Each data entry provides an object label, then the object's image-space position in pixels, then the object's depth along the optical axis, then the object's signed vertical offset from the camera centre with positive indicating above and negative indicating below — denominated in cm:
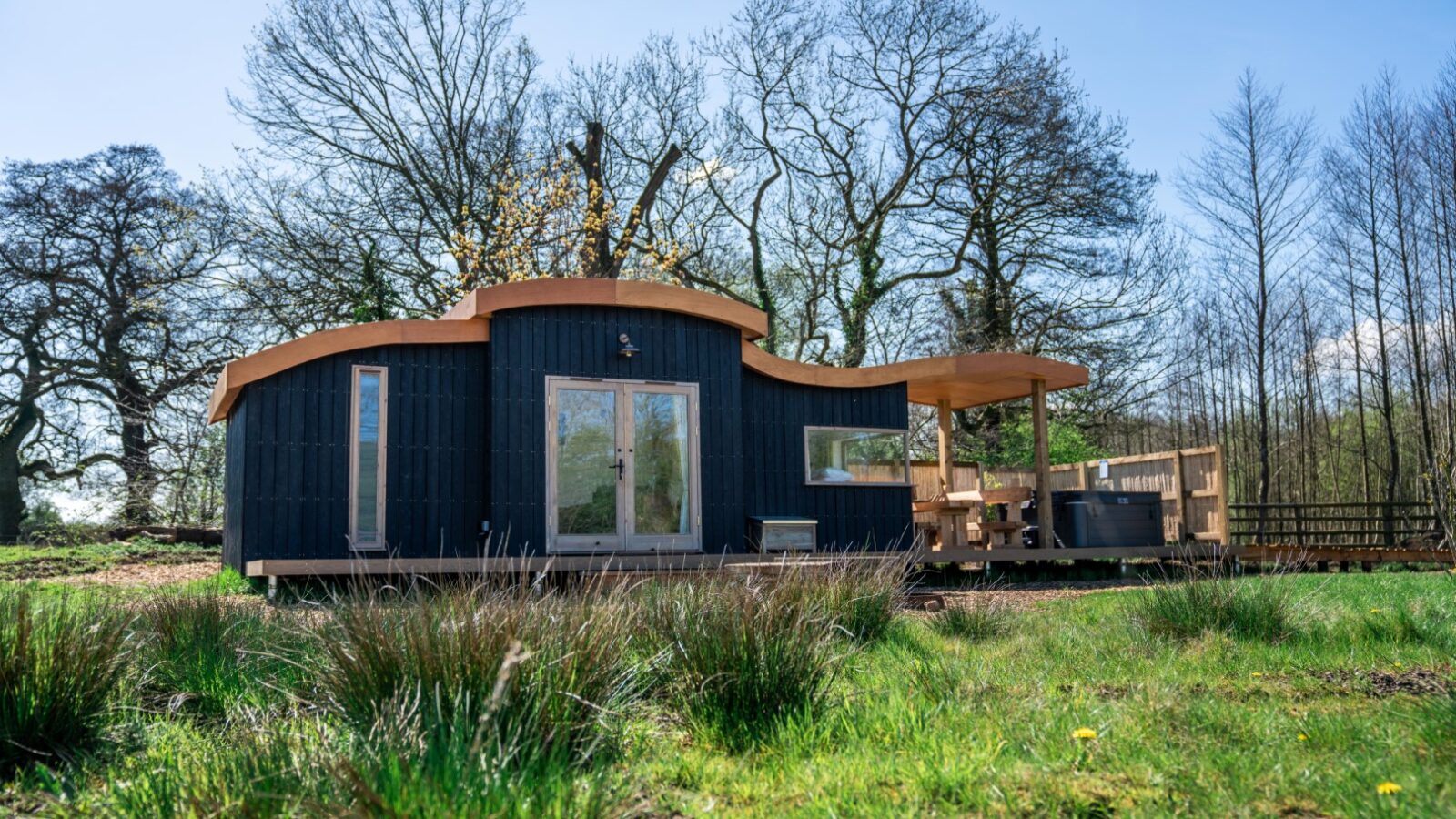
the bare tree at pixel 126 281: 1950 +407
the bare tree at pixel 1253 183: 2067 +566
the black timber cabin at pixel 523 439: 1045 +65
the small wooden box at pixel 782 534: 1195 -32
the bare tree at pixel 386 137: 1866 +632
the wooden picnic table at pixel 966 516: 1324 -18
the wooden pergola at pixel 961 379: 1292 +142
